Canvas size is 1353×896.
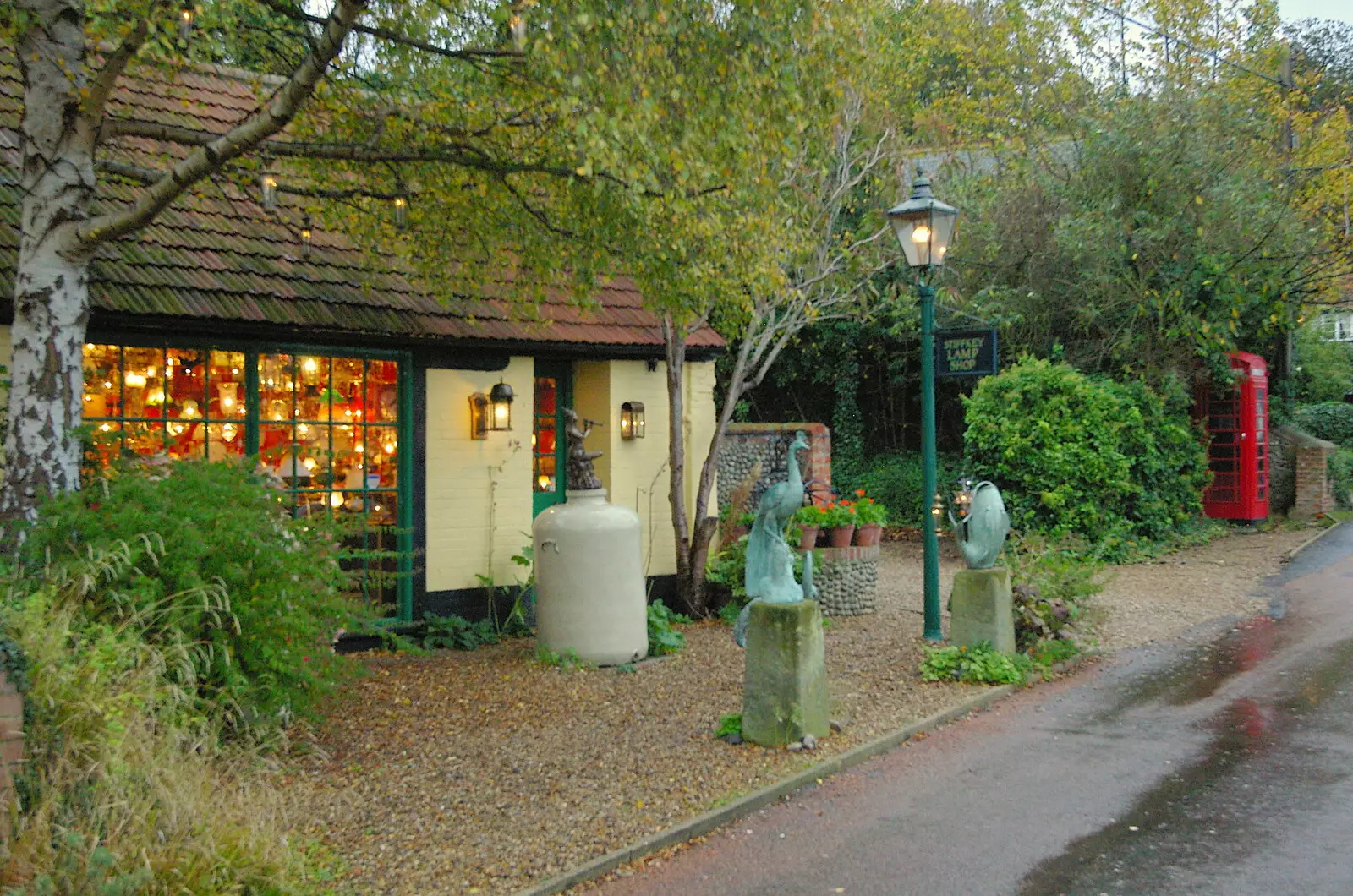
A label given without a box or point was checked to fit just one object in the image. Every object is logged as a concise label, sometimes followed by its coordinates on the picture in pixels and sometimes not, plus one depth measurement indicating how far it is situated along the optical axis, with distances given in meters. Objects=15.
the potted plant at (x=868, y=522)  11.77
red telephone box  19.15
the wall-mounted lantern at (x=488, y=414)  10.72
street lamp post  9.88
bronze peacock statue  7.51
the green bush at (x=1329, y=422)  28.44
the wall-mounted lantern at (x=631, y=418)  11.80
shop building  8.89
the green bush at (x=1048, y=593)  9.70
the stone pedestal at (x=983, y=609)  9.08
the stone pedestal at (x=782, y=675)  6.96
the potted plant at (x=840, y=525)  11.58
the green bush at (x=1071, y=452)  15.59
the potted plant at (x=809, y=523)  11.30
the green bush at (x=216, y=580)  5.85
